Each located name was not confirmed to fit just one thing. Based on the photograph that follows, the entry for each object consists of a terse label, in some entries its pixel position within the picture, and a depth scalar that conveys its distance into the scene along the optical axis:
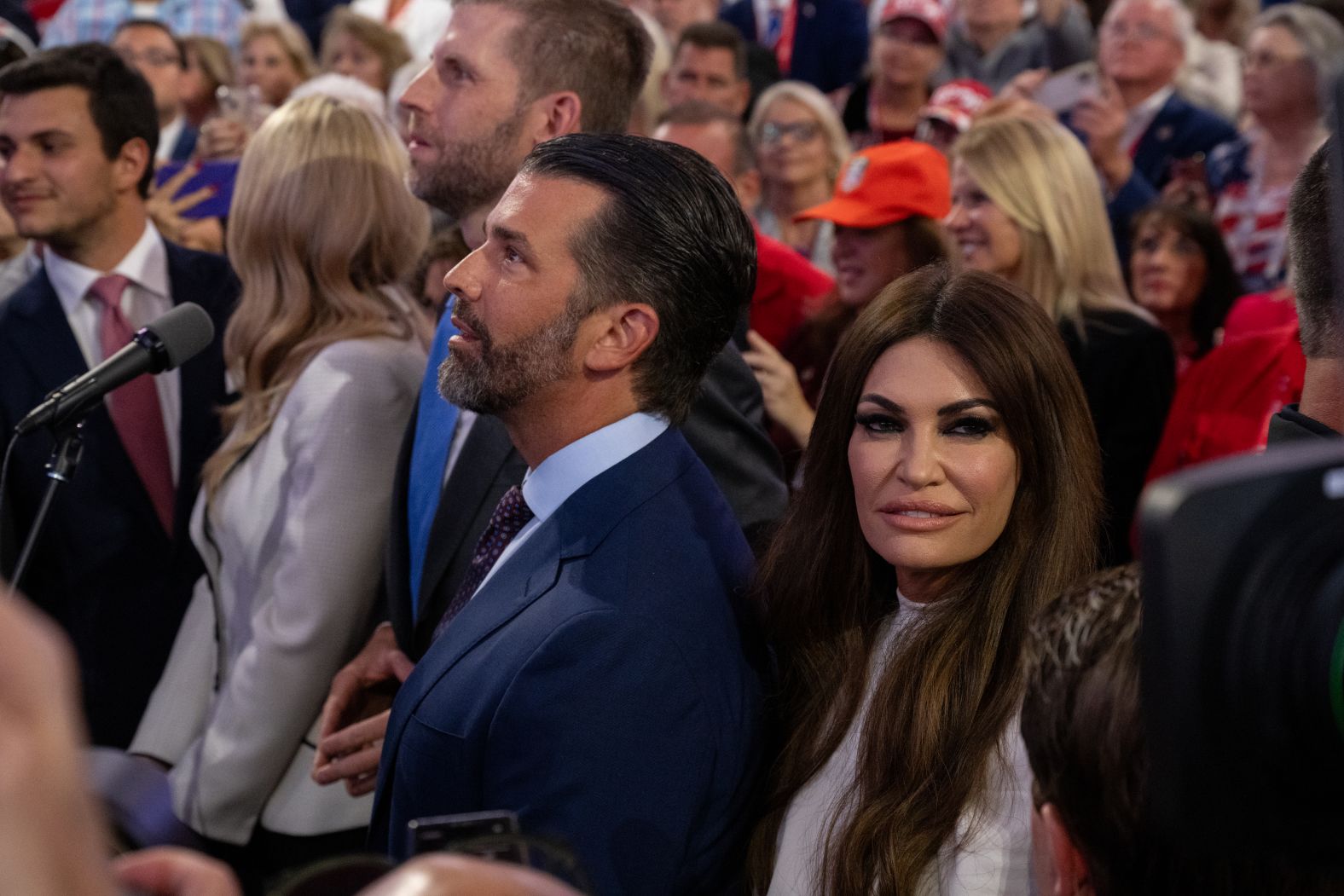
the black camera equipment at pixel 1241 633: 0.91
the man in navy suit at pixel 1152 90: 5.86
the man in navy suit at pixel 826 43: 7.95
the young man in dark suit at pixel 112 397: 3.39
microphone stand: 2.38
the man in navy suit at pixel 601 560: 1.89
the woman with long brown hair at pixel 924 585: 1.83
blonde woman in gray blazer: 2.90
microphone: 2.36
